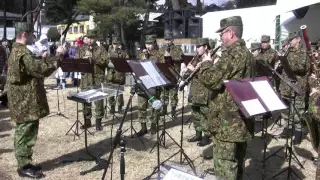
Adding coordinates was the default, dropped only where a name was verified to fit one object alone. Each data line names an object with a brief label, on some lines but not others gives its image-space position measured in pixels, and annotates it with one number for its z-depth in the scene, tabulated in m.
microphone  3.67
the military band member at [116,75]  10.11
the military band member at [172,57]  10.49
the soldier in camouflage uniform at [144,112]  8.40
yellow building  57.22
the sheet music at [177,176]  3.66
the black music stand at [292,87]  5.07
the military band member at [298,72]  7.42
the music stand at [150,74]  5.08
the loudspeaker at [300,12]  14.19
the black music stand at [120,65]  7.25
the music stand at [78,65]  8.10
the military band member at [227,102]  4.18
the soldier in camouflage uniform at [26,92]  5.47
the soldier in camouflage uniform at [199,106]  7.30
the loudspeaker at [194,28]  20.19
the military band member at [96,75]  8.99
